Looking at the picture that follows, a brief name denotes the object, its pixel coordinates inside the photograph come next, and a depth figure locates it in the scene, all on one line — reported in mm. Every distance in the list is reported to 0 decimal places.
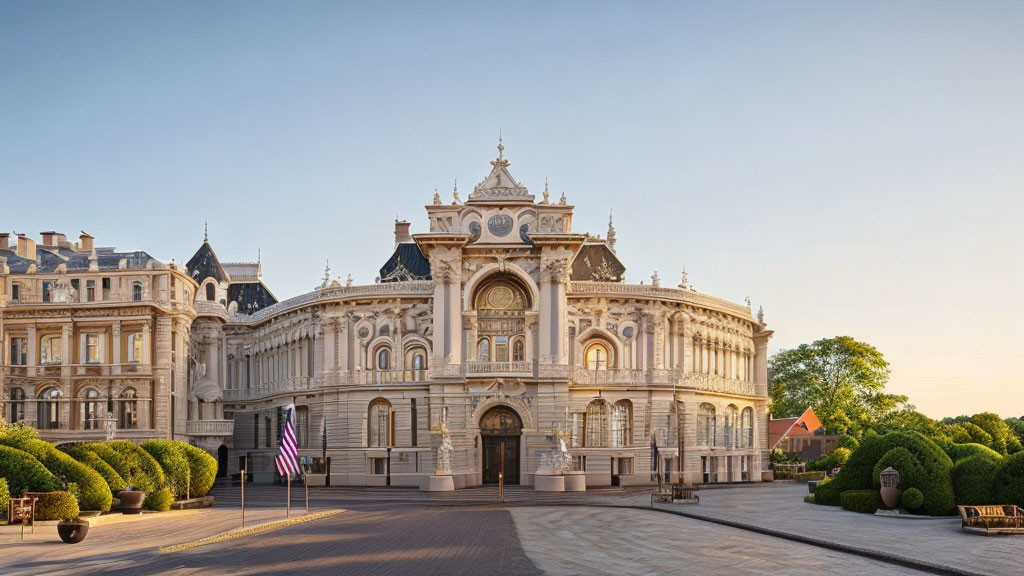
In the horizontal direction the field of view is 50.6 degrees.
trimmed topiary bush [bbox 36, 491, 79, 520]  41156
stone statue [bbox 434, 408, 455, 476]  66125
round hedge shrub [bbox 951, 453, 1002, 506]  43025
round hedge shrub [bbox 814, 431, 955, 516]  44250
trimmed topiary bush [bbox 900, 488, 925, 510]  44188
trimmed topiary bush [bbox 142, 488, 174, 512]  48656
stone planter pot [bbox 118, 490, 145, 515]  46719
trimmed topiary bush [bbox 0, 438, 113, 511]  43906
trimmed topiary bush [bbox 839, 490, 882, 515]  46656
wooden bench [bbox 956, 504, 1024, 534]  35969
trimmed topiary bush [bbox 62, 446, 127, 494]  46531
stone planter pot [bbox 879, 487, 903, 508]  45594
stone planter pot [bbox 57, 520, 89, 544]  34719
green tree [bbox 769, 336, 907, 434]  106688
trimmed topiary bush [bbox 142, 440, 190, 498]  51875
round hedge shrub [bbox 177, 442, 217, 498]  55625
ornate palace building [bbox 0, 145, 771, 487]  70062
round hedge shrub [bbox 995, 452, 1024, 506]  40844
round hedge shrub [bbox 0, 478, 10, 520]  40719
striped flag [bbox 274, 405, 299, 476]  44750
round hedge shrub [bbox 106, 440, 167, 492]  48219
